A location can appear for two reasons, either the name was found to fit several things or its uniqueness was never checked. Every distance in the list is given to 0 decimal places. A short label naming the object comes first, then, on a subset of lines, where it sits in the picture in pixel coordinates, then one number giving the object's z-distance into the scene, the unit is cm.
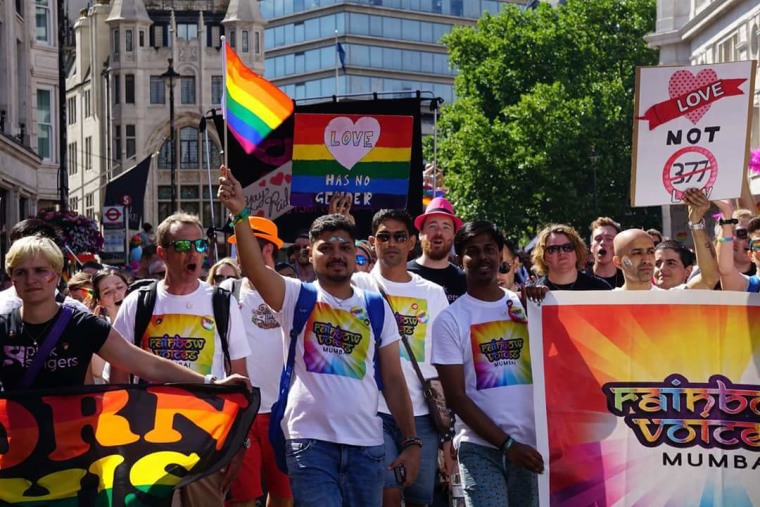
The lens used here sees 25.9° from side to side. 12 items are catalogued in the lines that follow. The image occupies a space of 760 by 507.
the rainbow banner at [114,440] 689
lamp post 4775
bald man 867
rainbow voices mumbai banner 770
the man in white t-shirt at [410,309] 905
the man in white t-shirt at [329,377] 752
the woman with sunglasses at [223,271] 1219
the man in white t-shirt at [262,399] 970
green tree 6341
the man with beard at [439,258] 1001
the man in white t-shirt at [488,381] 770
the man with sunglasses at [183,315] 820
